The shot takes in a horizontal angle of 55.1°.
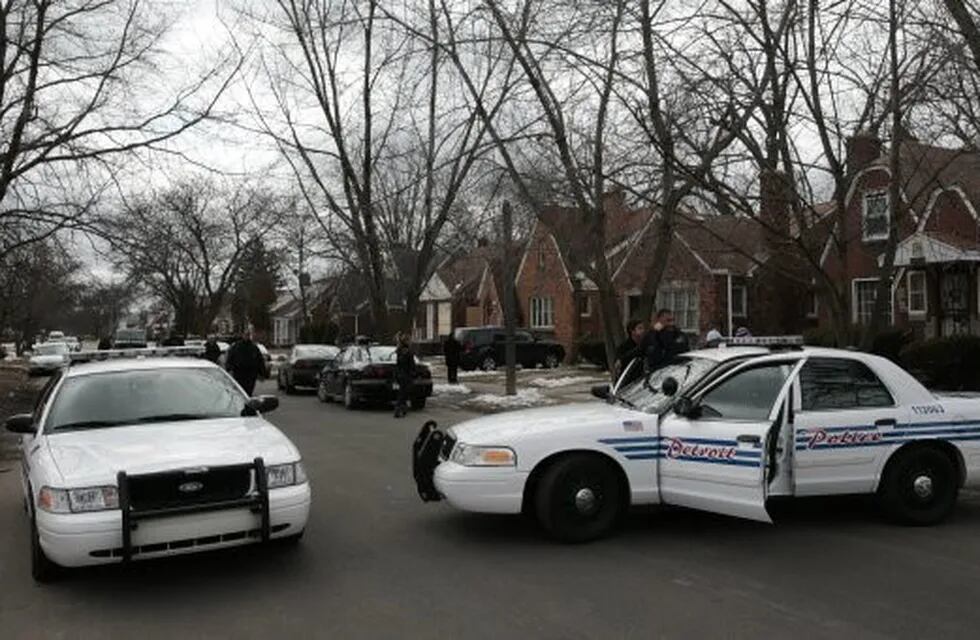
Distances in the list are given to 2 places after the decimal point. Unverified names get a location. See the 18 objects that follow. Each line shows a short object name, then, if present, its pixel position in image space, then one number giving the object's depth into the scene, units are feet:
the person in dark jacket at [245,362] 50.21
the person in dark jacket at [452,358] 87.10
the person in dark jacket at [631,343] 44.82
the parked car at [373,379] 67.00
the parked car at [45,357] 117.41
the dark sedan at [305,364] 85.76
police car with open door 23.47
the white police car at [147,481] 19.01
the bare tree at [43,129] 61.77
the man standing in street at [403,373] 61.98
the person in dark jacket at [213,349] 57.79
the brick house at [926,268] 81.35
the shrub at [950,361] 65.72
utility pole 71.26
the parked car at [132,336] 130.41
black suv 120.37
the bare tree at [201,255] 176.35
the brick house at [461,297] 178.29
